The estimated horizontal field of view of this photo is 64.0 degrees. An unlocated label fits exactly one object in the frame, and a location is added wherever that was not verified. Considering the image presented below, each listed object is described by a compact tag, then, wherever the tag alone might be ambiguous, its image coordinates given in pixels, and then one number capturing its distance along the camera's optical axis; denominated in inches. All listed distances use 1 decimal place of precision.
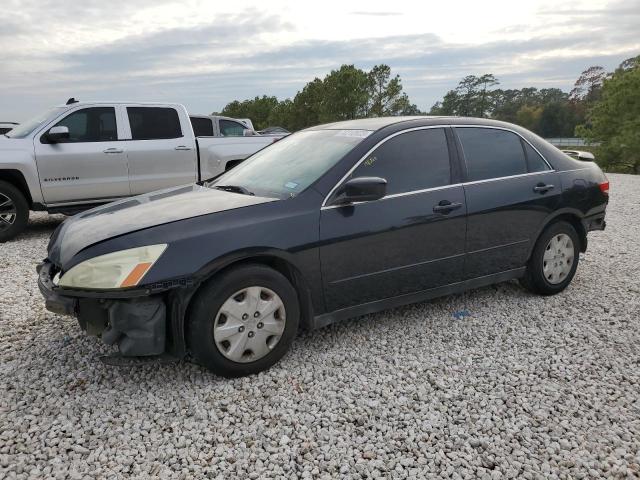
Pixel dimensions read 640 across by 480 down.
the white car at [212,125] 470.3
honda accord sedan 117.5
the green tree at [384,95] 1482.5
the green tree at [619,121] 1406.3
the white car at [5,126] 480.8
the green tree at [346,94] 1483.8
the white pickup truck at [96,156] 278.1
